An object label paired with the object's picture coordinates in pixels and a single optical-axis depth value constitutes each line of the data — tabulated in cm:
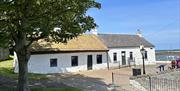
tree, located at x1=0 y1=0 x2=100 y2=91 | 802
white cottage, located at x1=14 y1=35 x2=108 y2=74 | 1665
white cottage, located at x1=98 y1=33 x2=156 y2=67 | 2138
